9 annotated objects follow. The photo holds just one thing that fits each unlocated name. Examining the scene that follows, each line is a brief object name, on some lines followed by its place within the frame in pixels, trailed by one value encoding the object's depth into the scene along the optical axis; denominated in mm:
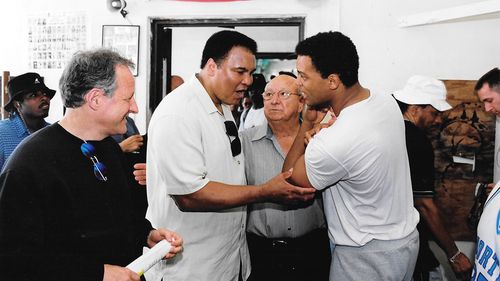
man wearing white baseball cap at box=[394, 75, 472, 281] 2465
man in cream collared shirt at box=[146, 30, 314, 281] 1833
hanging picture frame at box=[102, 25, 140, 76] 4016
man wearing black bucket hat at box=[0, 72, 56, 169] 3215
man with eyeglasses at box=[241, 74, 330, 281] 2439
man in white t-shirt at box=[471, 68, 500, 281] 1564
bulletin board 4148
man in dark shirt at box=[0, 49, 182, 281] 1278
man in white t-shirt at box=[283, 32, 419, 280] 1666
